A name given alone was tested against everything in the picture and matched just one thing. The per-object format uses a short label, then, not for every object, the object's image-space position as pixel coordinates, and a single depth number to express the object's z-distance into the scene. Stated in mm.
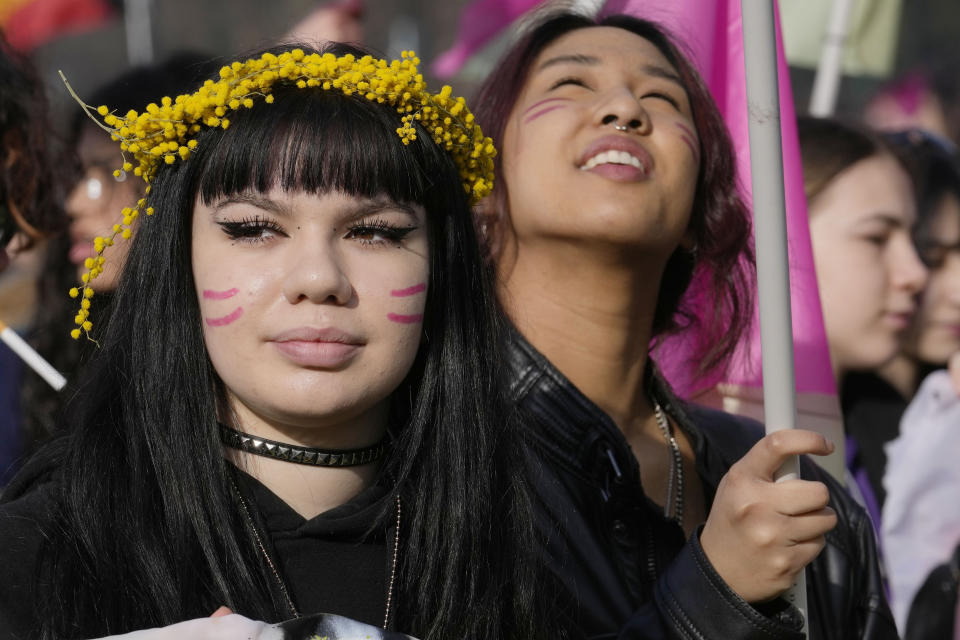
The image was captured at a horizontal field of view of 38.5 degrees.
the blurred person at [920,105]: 7453
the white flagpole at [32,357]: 2693
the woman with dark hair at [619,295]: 2535
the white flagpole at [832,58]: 4477
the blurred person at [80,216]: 3762
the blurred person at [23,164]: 3160
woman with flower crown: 1865
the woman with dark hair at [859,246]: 4012
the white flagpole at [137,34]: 10664
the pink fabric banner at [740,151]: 3143
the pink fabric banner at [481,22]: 4723
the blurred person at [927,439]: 3801
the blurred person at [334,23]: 4734
